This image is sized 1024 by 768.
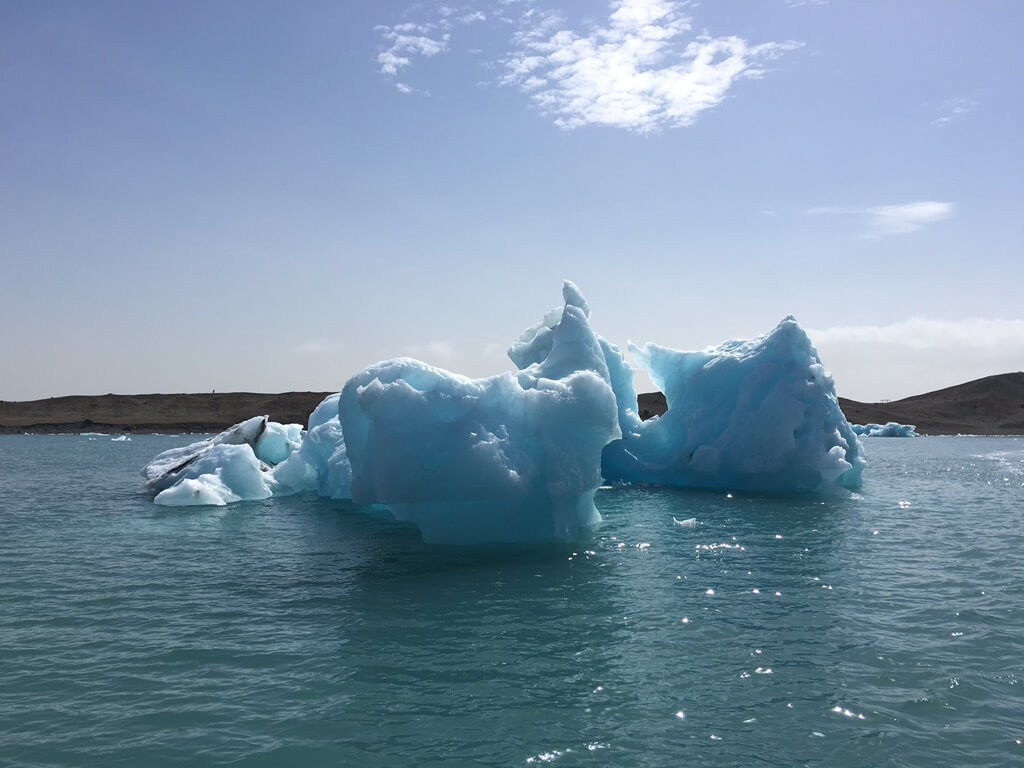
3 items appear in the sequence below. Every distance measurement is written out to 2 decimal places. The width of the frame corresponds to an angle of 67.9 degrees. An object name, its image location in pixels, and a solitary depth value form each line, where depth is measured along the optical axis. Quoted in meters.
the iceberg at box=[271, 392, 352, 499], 24.52
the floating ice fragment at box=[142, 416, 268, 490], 25.48
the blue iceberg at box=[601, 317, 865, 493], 24.11
